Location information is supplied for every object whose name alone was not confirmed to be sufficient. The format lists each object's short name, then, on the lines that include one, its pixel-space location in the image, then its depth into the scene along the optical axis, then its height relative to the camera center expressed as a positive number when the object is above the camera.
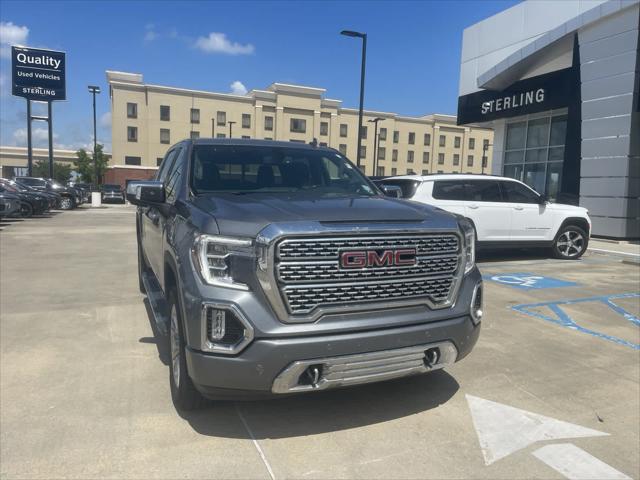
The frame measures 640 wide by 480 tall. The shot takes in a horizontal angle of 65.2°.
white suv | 9.58 -0.32
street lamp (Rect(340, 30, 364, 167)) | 20.78 +6.08
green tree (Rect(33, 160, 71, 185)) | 85.88 +1.44
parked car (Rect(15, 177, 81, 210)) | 26.23 -0.50
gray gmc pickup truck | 2.76 -0.62
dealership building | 14.54 +3.10
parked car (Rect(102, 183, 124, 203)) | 41.25 -1.09
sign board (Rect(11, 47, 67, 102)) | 33.16 +6.99
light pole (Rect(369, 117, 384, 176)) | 72.75 +4.18
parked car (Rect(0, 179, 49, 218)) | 19.54 -0.90
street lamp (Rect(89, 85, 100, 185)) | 41.69 +6.50
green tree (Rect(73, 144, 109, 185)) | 68.88 +2.20
